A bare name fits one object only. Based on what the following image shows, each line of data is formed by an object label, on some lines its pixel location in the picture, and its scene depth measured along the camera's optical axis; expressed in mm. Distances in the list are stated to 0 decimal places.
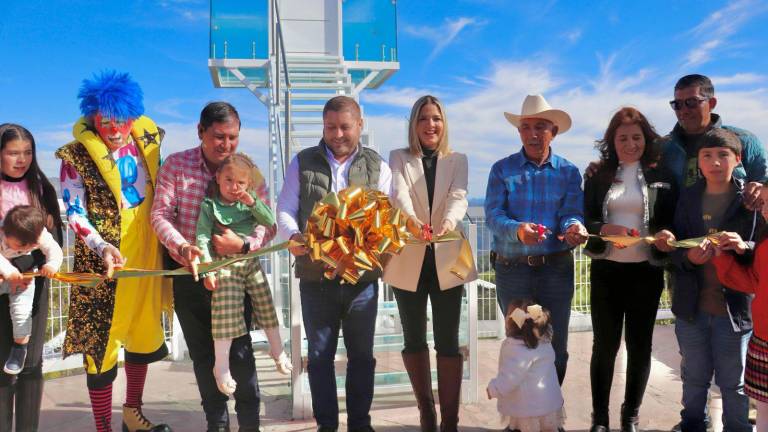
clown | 2908
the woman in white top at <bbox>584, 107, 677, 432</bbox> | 3143
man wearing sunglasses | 3230
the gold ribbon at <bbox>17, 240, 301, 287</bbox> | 2746
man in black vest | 2984
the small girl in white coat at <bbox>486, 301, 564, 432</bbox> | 3039
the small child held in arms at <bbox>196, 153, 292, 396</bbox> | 2801
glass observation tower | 8531
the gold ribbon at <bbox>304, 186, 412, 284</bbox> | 2689
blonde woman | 3104
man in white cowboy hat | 3146
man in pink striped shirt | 2891
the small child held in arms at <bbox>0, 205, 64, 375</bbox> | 2791
